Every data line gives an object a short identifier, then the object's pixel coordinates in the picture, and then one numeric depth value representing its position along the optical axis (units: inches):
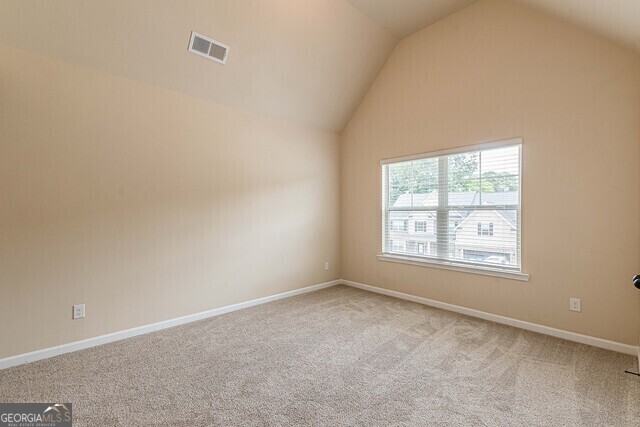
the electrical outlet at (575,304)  108.6
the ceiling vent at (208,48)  115.9
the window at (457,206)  126.4
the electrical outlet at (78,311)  104.9
